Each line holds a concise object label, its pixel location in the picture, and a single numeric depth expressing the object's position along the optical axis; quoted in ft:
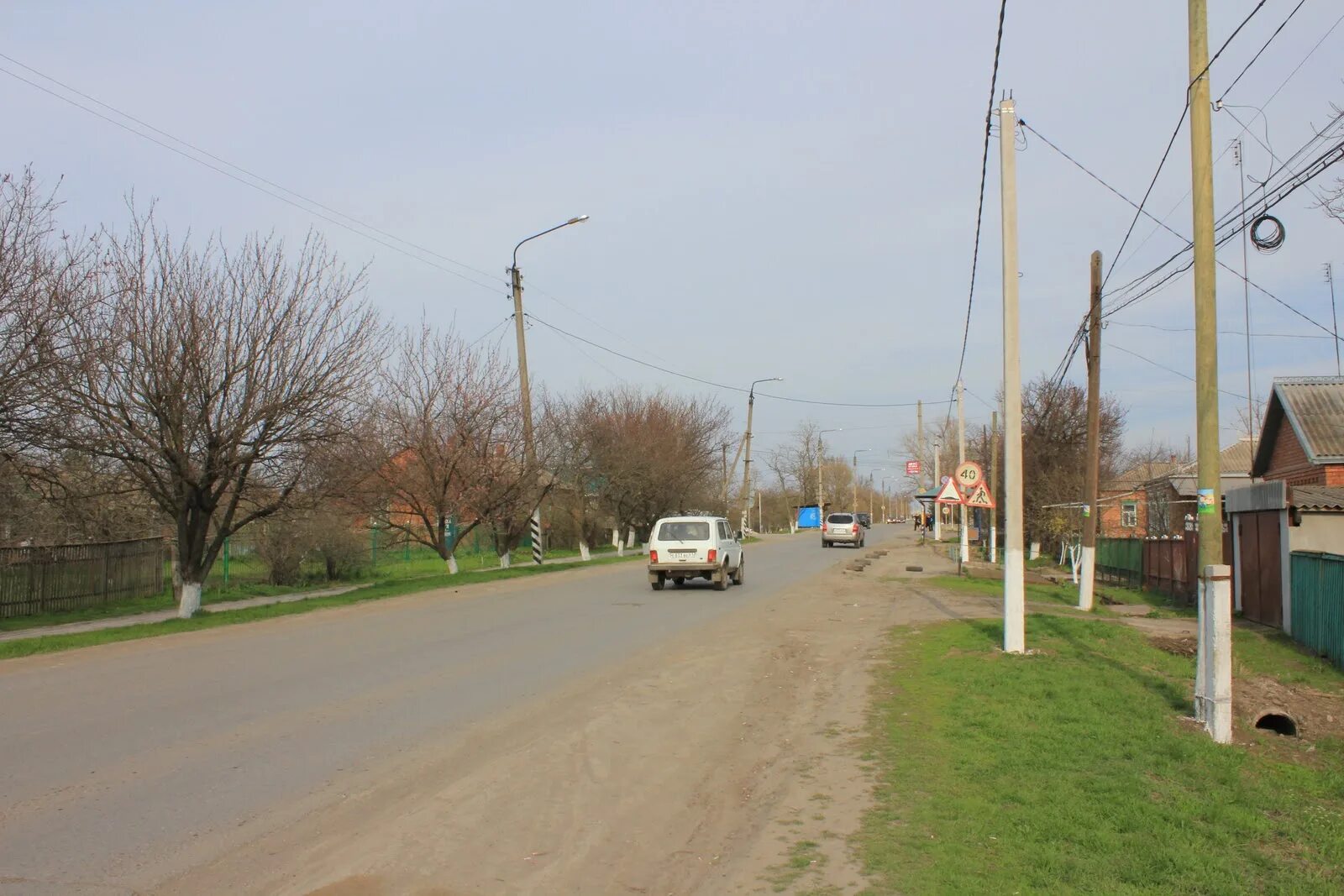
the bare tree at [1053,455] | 135.33
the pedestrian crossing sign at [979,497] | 81.00
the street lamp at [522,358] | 104.17
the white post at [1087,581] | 66.02
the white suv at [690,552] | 79.25
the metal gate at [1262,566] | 58.39
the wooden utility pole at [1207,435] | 26.94
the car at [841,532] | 167.94
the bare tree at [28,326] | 55.36
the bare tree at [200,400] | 59.93
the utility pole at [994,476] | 124.26
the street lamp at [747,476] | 203.77
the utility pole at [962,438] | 110.47
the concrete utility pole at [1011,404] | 40.86
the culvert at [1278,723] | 28.37
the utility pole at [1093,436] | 66.74
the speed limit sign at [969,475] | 77.10
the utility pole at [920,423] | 197.87
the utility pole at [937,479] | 172.24
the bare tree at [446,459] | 101.55
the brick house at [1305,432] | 83.15
